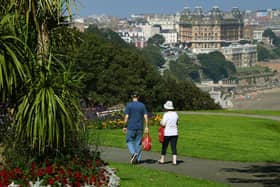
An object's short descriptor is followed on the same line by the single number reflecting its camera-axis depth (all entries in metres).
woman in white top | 16.21
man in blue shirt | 15.72
